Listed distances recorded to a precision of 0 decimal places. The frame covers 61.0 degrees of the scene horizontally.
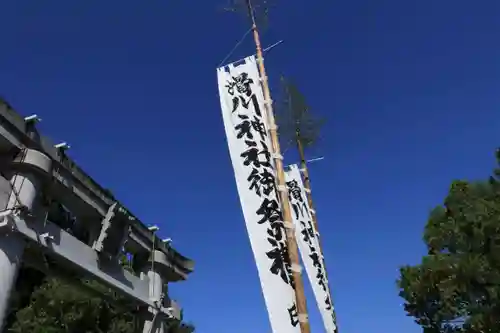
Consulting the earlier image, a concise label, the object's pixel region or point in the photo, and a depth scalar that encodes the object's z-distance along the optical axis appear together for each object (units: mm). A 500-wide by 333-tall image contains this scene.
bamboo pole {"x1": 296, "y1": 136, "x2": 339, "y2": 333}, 14873
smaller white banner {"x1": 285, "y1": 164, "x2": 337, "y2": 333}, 11594
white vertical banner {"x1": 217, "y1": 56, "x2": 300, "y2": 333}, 7391
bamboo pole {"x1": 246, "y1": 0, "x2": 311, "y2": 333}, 7457
